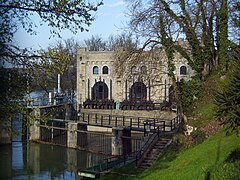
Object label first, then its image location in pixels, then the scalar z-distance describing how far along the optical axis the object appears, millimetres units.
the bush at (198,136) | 16281
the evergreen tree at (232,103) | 9195
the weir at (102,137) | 19180
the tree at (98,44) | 71675
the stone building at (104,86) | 39188
